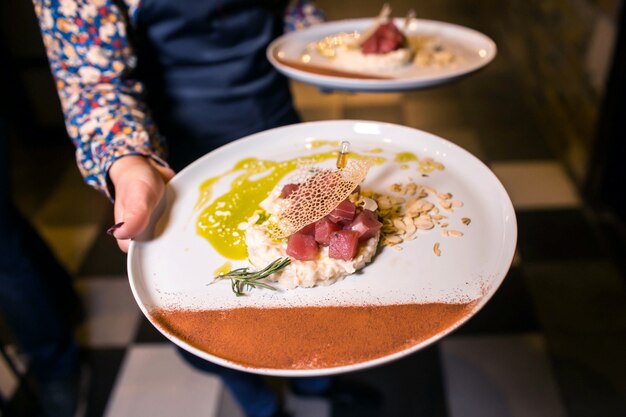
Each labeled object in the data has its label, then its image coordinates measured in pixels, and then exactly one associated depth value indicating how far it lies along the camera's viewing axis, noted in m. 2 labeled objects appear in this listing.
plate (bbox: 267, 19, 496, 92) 1.09
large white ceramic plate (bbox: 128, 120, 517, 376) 0.74
